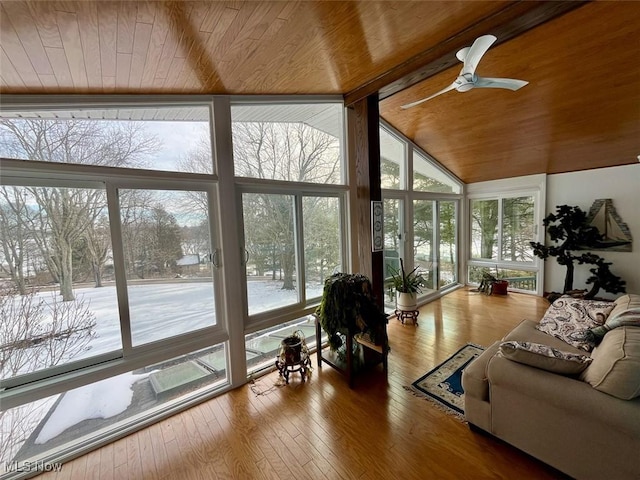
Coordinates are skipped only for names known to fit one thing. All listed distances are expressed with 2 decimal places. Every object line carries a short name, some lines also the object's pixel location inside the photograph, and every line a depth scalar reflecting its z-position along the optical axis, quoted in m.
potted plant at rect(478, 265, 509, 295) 4.96
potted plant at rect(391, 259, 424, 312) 3.76
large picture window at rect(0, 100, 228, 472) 1.63
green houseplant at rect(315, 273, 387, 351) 2.32
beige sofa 1.27
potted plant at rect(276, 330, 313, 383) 2.50
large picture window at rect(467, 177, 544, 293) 4.86
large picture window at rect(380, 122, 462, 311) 4.04
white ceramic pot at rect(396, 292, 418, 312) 3.76
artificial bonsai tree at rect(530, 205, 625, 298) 4.01
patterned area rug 2.11
